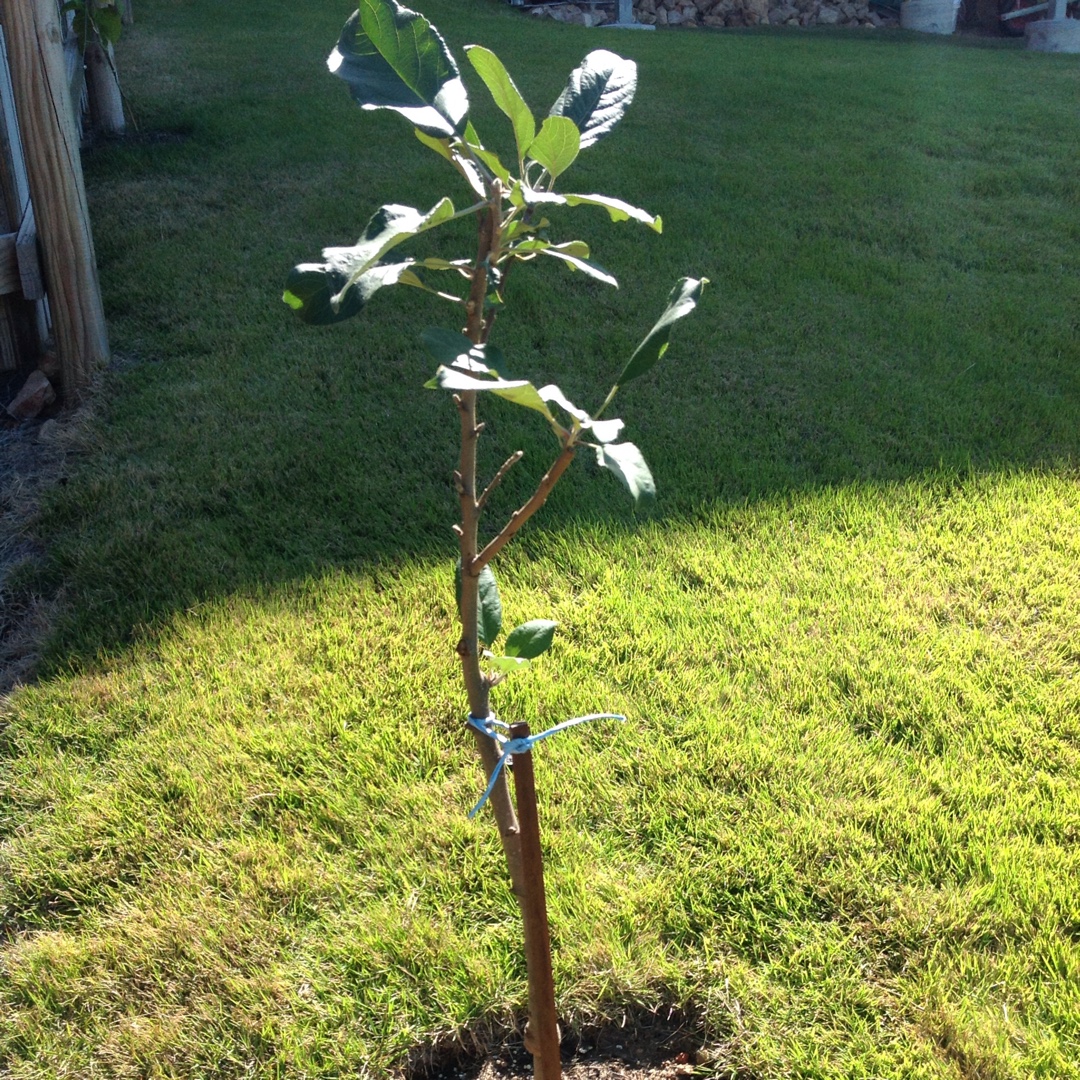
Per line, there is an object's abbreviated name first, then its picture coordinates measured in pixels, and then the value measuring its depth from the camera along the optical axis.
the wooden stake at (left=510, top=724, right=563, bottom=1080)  1.20
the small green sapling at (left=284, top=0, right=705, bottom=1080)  0.86
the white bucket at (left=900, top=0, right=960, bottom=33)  10.89
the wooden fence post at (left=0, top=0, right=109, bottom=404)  3.34
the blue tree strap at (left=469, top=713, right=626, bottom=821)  1.18
